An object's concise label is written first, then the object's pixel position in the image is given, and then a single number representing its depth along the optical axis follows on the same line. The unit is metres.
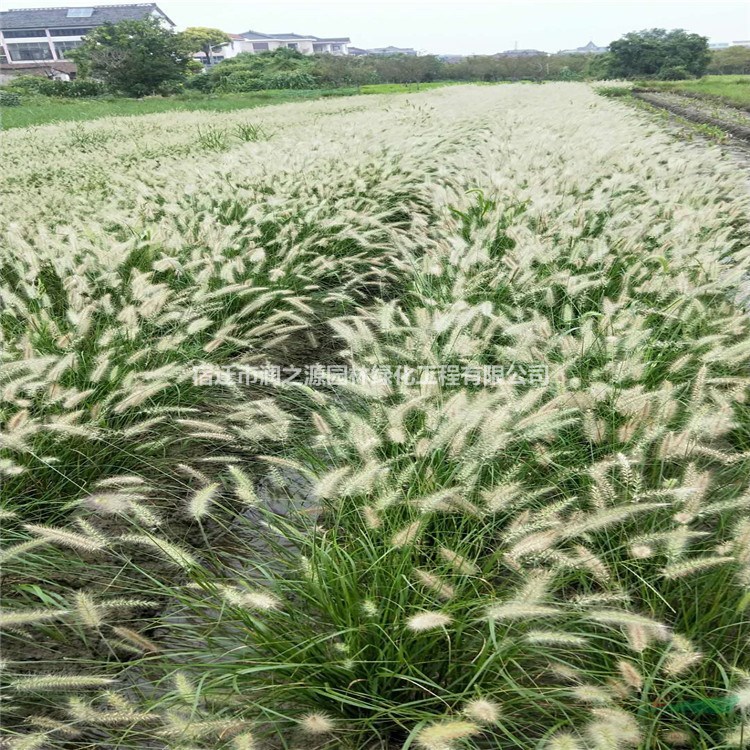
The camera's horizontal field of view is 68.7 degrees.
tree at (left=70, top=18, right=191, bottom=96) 31.97
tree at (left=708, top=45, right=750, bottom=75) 49.31
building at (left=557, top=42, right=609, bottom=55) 63.47
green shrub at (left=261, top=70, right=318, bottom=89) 37.16
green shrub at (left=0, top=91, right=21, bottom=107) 25.13
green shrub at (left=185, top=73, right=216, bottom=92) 35.91
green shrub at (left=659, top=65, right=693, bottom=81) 43.38
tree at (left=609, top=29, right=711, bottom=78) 43.94
